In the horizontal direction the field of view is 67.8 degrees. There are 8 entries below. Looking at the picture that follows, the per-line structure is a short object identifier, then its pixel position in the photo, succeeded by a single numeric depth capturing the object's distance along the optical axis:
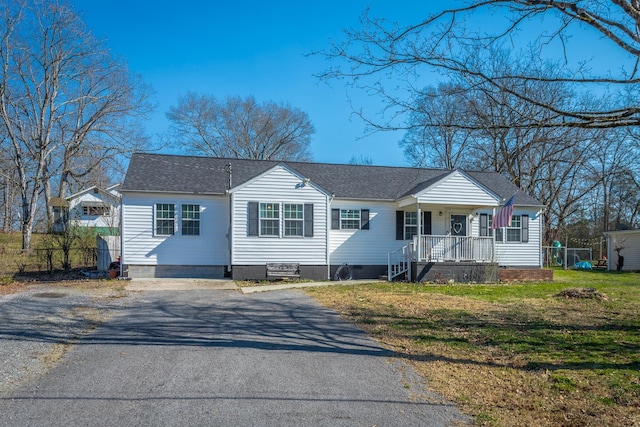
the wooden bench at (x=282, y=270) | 17.44
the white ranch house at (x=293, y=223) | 17.38
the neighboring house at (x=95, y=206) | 35.19
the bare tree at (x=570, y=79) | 5.65
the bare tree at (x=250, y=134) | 42.12
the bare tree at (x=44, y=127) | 27.73
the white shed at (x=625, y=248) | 27.75
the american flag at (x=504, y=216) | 17.05
